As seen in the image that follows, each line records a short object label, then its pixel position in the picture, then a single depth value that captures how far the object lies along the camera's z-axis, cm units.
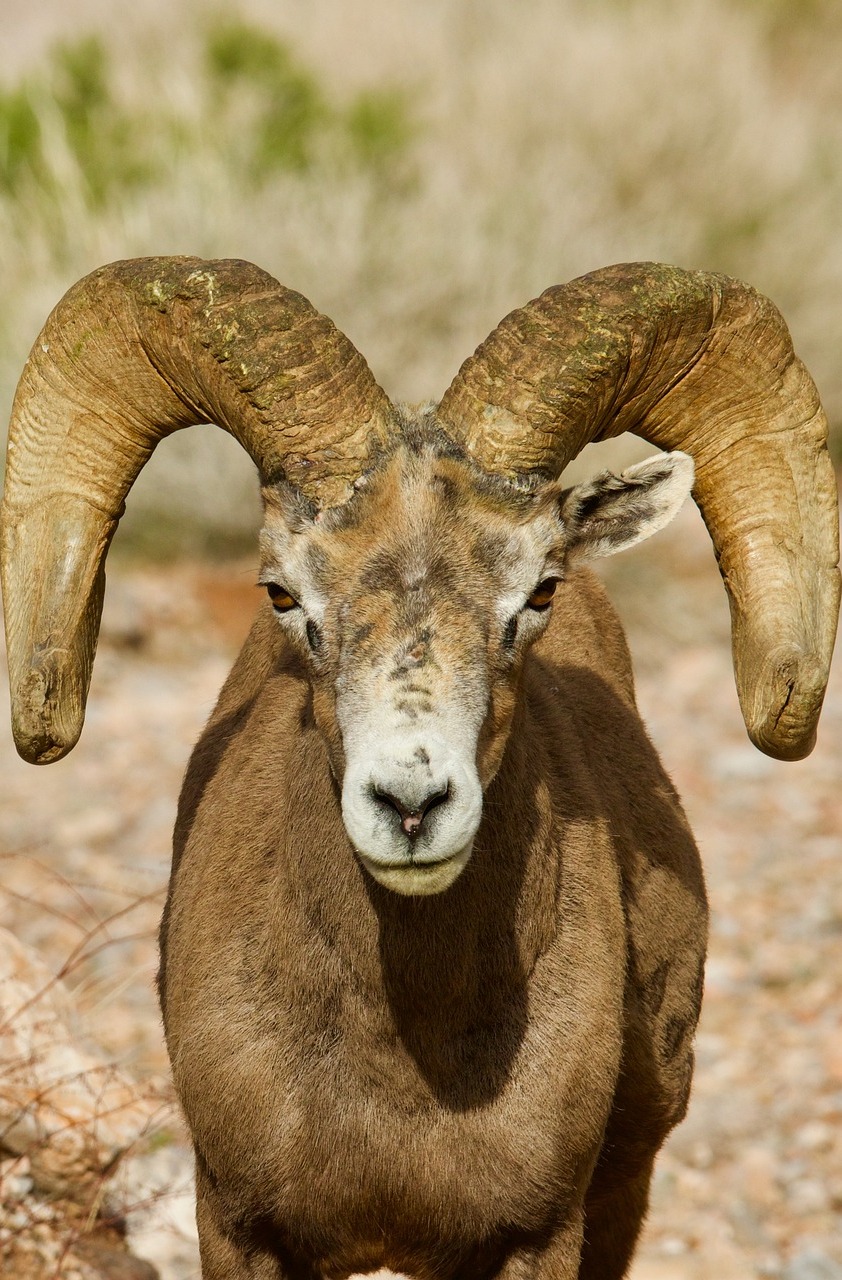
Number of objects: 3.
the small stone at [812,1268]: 1514
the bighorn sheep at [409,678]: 956
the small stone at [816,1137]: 1702
